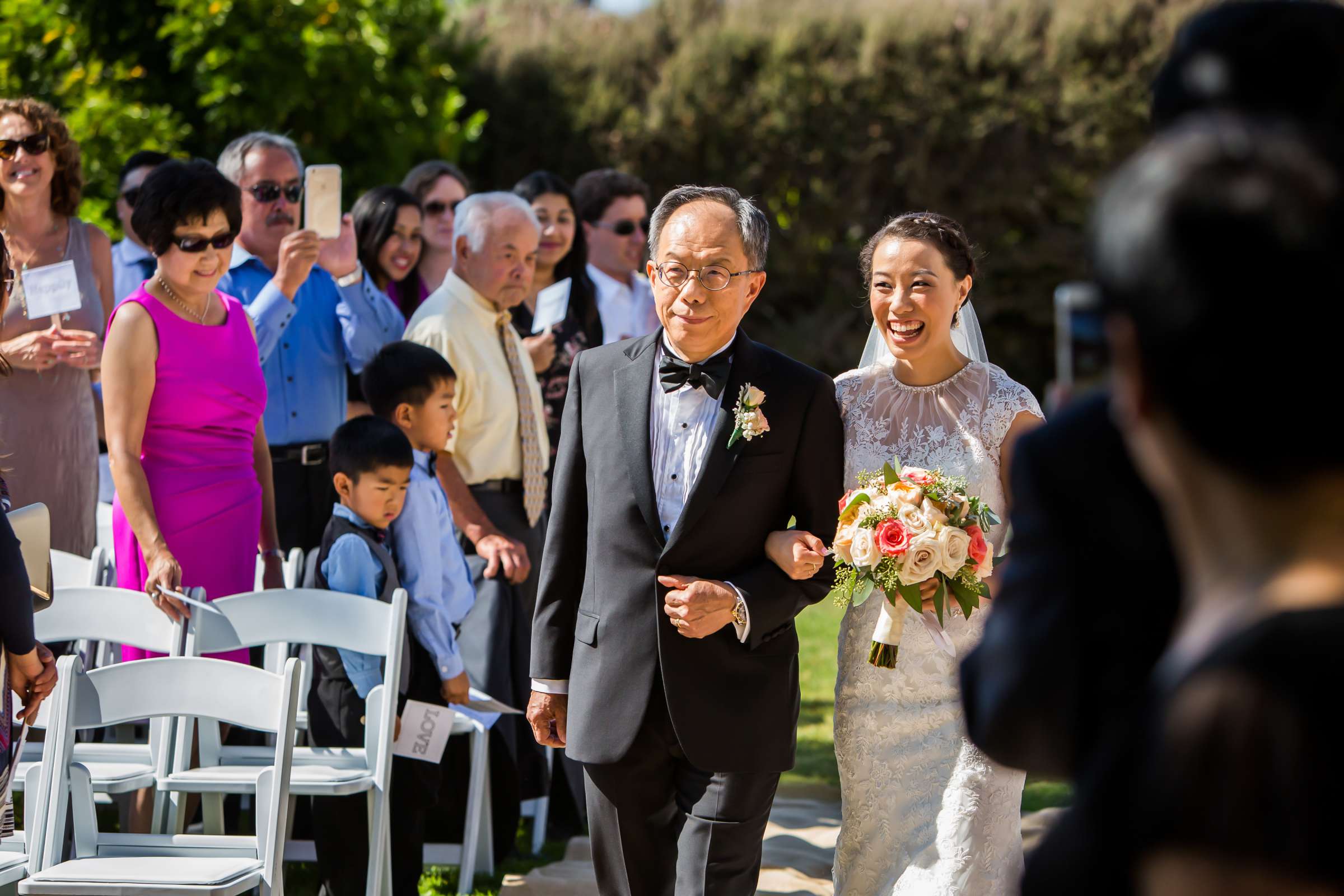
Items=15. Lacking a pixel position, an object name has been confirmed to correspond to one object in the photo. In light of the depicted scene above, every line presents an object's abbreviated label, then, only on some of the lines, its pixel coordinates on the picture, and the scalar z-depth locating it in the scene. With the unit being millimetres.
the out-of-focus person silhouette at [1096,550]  2592
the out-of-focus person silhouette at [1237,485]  2088
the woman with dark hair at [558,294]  12984
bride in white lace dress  7781
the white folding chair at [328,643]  8594
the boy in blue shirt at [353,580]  9297
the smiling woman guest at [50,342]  10727
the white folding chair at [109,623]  9008
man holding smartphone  11797
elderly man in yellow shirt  11031
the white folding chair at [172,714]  7523
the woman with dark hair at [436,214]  14414
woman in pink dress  9477
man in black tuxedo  7125
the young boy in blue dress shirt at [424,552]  9773
